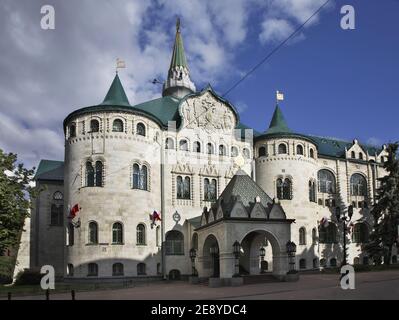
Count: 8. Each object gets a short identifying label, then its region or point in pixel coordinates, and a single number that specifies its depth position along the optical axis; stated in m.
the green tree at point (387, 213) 44.06
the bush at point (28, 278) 37.66
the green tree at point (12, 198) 29.81
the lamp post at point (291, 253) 29.85
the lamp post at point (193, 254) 35.28
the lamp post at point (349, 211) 31.98
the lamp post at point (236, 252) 28.92
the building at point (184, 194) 34.06
